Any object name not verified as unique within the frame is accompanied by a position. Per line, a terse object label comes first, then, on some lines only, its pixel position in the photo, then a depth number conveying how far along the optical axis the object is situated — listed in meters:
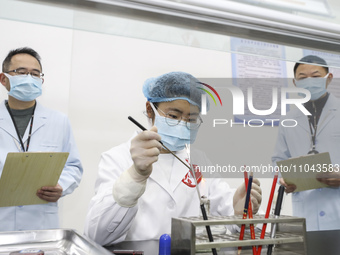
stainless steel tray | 0.63
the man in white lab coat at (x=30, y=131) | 1.59
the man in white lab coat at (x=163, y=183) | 0.95
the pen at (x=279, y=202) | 0.60
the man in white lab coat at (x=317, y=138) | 1.62
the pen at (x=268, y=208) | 0.57
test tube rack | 0.51
